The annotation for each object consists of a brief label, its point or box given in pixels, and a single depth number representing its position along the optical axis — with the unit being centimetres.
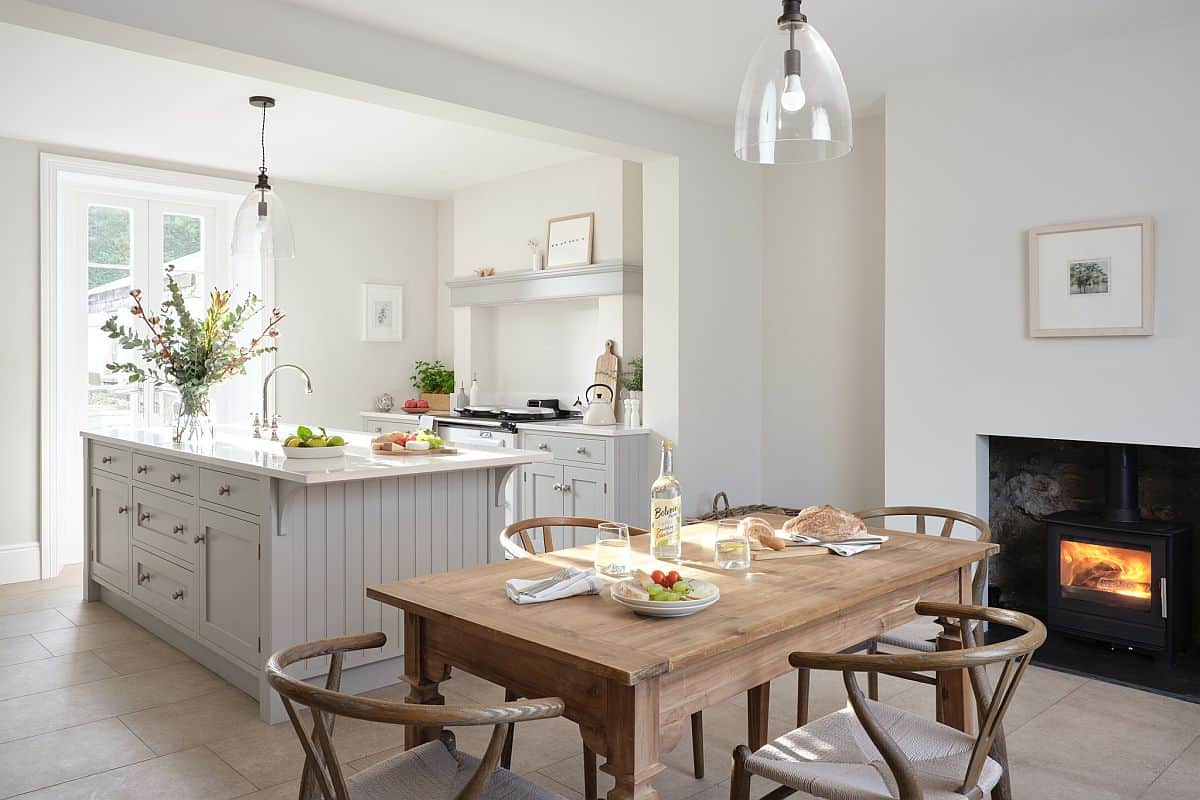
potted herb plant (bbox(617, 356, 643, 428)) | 509
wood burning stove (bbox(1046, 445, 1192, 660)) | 357
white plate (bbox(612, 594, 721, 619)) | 175
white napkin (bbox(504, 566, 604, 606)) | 187
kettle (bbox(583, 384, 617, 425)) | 517
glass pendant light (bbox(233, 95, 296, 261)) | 425
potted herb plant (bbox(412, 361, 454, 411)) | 666
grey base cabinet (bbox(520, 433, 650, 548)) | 478
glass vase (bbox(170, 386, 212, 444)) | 415
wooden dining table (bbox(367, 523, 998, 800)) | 154
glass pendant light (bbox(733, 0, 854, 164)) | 182
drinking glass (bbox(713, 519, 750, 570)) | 217
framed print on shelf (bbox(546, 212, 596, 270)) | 566
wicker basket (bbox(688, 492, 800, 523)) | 473
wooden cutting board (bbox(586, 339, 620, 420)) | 541
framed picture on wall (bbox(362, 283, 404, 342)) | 673
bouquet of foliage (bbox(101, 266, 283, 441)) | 407
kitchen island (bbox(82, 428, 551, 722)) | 320
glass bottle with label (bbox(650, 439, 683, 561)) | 220
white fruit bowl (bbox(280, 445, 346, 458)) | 331
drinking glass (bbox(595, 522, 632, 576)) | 209
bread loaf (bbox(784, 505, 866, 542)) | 248
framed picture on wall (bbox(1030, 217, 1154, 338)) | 354
